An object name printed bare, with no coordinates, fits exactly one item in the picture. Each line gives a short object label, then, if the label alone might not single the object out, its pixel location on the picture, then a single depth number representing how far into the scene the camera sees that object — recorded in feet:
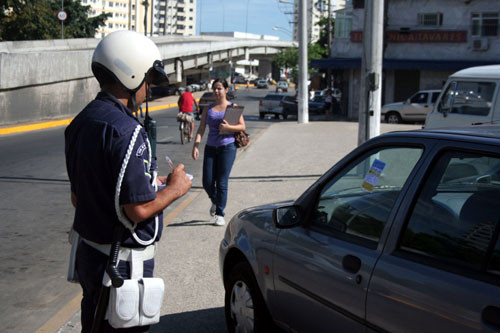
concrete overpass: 85.56
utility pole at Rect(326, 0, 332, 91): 151.41
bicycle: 65.87
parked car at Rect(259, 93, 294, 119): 129.70
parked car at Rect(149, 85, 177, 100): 215.06
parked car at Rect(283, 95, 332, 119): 134.72
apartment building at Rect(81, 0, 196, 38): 570.46
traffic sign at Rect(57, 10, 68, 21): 145.89
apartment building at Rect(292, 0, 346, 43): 561.84
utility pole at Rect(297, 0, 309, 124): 98.19
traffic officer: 9.16
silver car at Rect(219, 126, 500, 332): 8.80
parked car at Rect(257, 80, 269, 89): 347.15
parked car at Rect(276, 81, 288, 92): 324.39
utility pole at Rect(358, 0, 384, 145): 40.37
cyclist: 67.56
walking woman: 26.48
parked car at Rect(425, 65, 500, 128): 35.24
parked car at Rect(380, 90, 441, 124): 103.76
